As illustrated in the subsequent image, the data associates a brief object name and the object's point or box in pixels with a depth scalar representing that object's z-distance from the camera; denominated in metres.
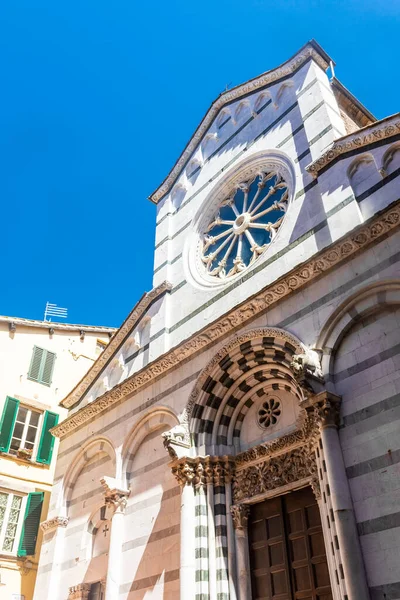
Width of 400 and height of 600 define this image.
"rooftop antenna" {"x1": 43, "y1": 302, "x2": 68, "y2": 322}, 21.71
